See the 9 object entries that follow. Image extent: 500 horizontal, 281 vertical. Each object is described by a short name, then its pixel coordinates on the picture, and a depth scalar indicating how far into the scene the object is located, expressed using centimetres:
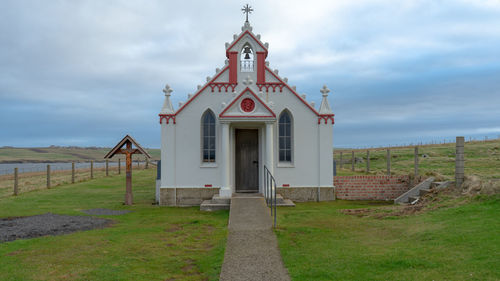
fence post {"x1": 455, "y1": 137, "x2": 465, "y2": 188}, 1228
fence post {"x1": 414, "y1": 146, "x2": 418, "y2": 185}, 1533
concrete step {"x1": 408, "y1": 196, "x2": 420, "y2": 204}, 1329
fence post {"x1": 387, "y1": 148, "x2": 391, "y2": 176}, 1794
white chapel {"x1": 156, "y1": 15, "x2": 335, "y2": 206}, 1502
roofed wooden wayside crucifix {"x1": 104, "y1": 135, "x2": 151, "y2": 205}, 1485
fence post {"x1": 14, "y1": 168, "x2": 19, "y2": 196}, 1876
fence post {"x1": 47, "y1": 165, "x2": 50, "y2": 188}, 2162
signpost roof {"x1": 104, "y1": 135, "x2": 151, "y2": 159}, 1477
